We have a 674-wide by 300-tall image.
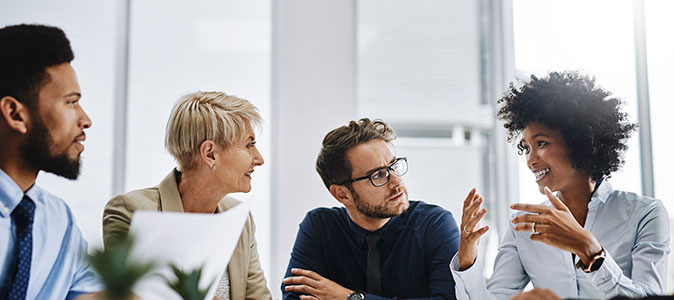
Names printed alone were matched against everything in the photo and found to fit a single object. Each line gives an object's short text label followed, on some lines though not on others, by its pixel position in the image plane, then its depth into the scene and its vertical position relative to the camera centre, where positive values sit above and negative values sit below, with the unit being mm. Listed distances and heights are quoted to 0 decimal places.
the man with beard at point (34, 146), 1274 +64
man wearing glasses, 1927 -234
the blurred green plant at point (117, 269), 732 -128
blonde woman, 1930 +26
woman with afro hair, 1712 -113
